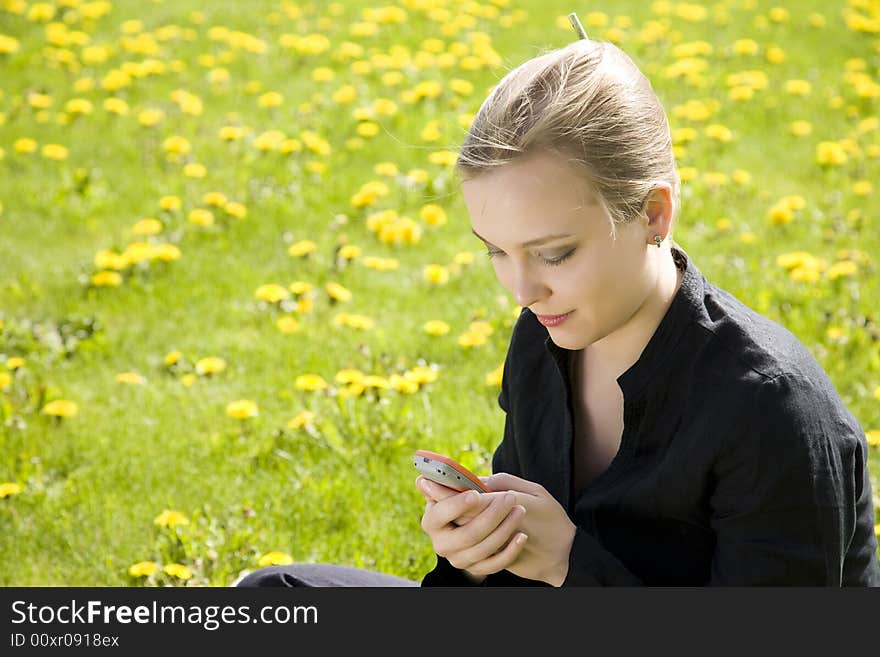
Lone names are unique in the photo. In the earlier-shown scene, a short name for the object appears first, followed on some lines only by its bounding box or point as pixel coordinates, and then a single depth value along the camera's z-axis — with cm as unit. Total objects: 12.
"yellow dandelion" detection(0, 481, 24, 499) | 612
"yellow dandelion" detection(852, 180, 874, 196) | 981
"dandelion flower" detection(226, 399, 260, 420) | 675
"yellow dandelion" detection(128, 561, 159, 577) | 554
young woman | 347
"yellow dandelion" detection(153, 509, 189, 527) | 584
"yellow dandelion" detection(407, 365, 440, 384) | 700
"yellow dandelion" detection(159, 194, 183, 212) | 937
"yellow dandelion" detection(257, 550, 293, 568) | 558
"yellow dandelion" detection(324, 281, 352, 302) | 802
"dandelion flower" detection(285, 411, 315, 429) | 671
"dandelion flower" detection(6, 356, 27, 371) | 721
